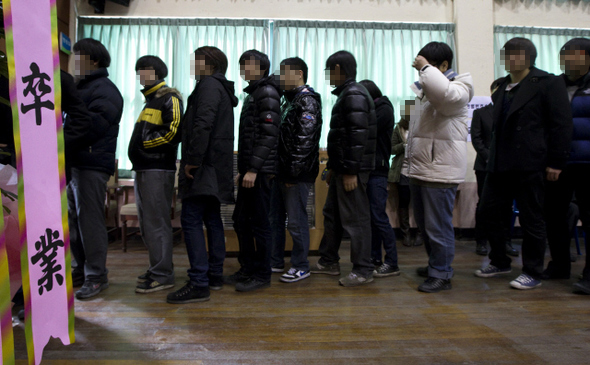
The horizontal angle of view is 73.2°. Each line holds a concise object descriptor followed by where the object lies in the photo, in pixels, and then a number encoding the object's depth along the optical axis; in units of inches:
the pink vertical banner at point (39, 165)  35.7
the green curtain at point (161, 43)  166.4
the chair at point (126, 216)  133.4
